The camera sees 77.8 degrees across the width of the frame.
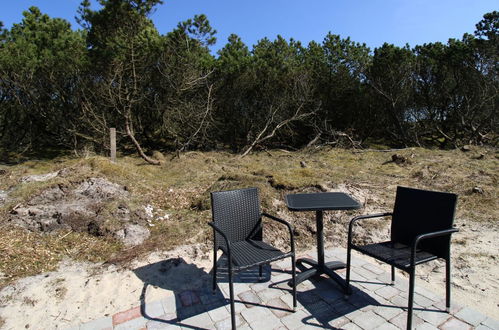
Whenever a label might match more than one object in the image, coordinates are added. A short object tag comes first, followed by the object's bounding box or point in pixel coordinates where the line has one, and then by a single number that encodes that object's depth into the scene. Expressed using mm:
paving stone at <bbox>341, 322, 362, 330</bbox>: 2150
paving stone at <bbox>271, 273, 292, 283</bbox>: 2828
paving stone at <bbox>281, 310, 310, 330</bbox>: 2195
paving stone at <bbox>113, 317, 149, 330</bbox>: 2211
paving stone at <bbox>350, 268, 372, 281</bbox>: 2848
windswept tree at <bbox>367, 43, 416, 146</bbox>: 13039
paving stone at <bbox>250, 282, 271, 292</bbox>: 2695
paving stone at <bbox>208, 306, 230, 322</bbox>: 2299
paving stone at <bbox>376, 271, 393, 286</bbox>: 2771
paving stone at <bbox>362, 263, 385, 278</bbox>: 2979
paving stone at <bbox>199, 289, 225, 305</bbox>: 2527
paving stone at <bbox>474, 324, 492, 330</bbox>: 2088
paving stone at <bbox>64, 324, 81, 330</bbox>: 2251
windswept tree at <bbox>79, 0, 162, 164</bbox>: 8829
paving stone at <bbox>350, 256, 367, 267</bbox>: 3157
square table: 2587
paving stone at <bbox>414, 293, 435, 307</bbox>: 2418
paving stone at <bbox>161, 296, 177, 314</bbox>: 2408
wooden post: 8523
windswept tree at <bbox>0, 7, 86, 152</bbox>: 9805
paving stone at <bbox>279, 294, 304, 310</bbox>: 2434
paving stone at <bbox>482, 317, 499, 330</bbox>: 2100
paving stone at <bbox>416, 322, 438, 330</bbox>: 2123
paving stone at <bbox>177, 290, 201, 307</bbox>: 2508
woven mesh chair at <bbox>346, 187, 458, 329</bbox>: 2164
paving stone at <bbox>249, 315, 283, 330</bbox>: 2188
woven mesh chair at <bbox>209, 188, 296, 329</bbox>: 2369
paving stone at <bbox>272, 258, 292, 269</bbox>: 3125
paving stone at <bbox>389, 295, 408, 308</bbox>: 2411
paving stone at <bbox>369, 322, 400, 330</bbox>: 2133
